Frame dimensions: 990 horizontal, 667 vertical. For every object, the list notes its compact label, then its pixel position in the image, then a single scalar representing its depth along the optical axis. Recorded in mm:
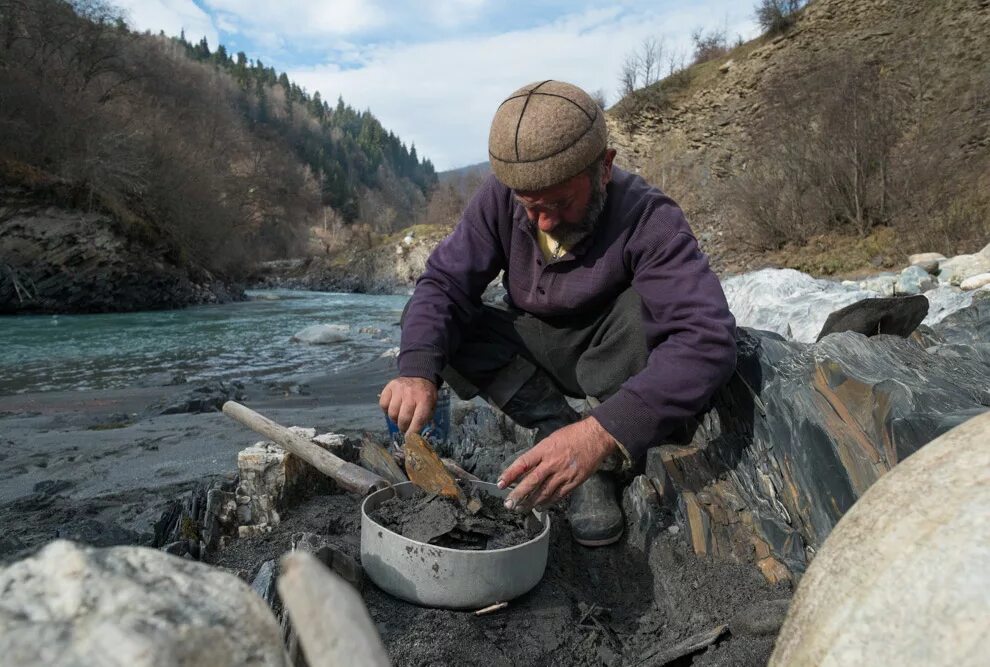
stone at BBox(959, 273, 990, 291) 5795
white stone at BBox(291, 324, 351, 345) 10867
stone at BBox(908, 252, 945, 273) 8375
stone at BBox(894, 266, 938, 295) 6597
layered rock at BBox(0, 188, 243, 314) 15547
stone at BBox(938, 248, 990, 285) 7062
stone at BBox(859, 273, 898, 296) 6676
